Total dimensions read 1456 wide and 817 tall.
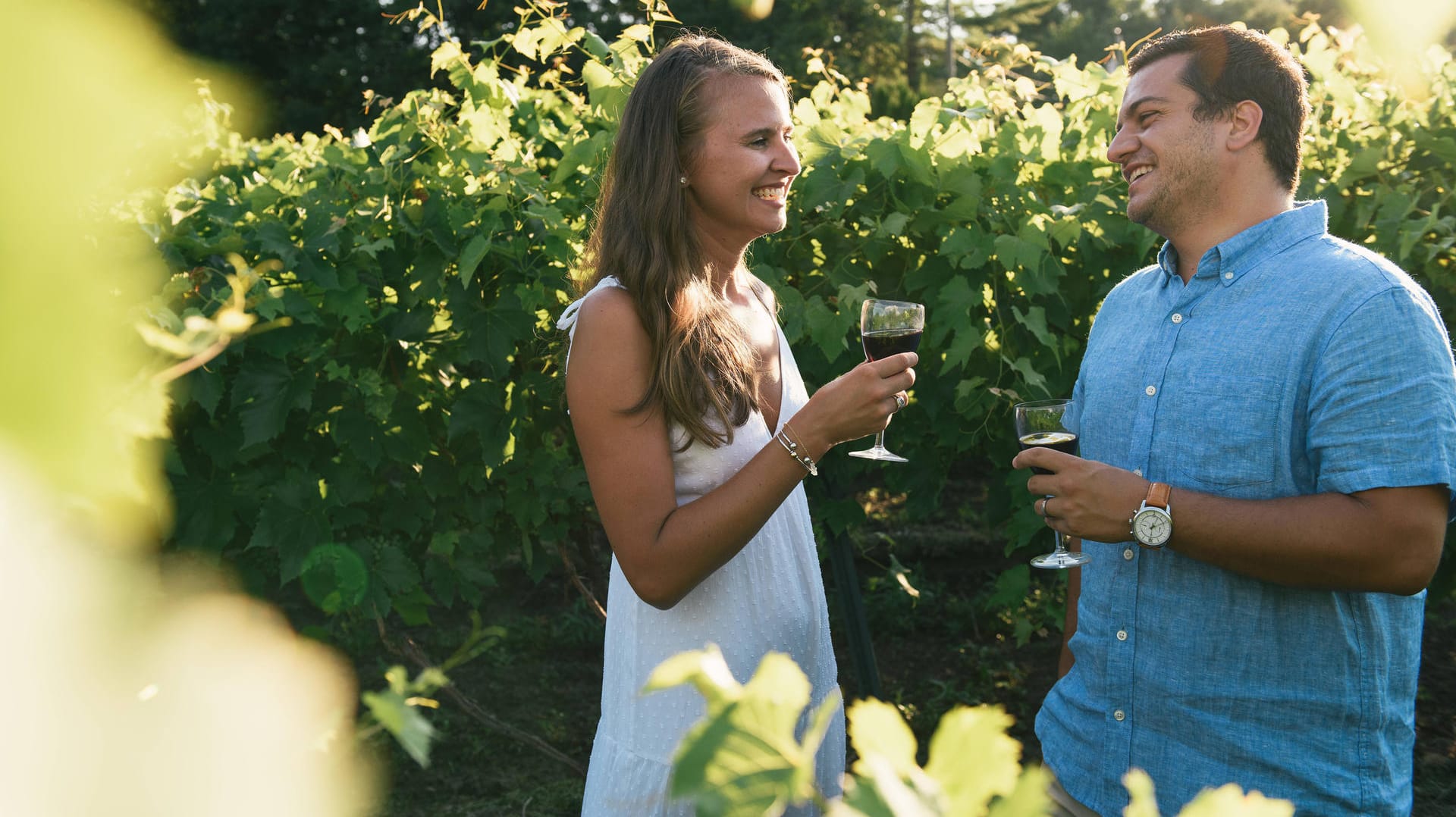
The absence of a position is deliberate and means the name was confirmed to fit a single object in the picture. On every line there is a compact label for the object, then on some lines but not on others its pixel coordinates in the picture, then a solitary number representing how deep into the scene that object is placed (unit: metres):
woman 1.94
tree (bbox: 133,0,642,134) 25.98
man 1.77
